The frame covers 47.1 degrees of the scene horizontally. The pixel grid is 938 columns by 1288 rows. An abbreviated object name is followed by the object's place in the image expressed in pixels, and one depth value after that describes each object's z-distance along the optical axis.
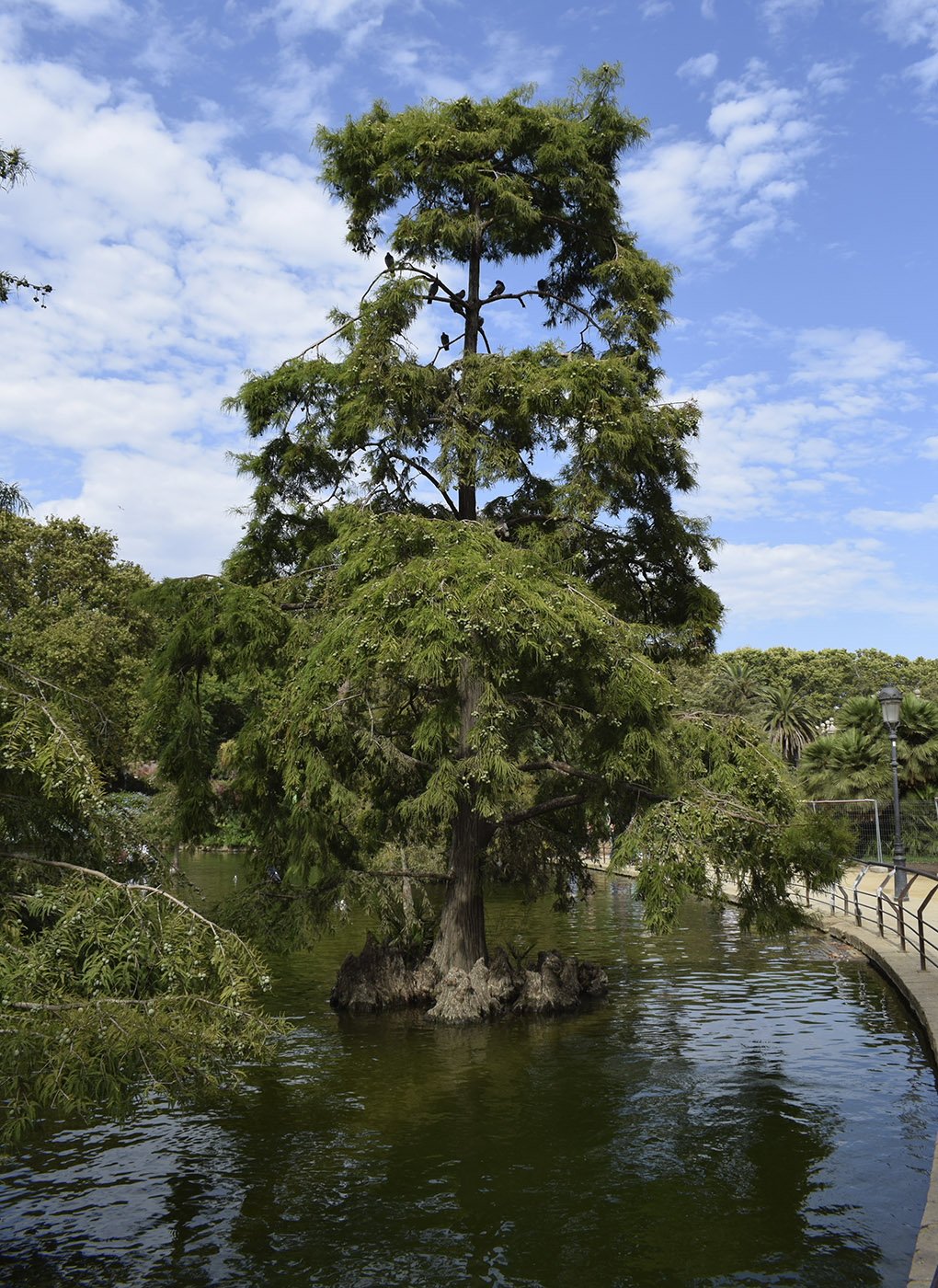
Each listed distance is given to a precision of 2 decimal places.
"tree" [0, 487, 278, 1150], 6.00
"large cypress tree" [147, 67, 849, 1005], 14.34
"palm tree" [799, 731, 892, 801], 33.78
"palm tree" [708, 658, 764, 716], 70.00
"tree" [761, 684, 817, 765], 64.31
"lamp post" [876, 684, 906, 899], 22.33
